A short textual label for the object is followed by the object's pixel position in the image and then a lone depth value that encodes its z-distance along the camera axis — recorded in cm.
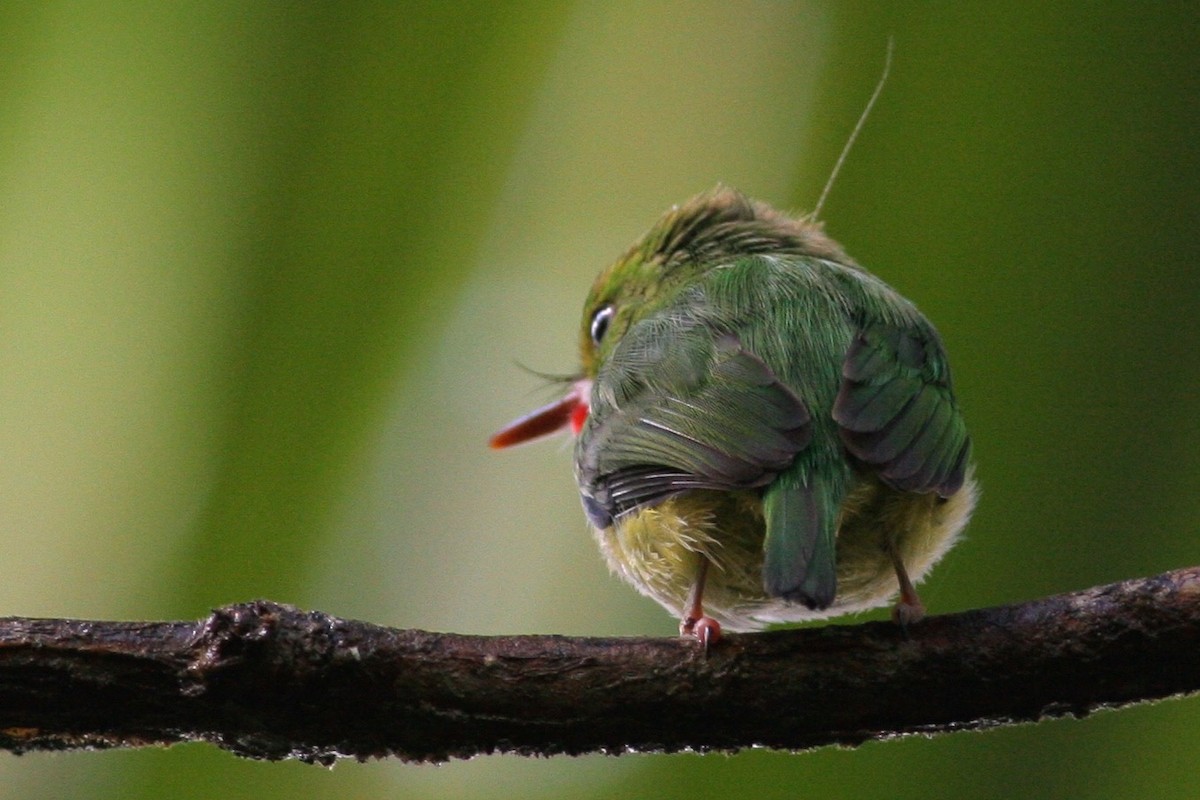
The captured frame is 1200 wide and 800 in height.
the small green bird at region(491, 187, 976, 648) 550
